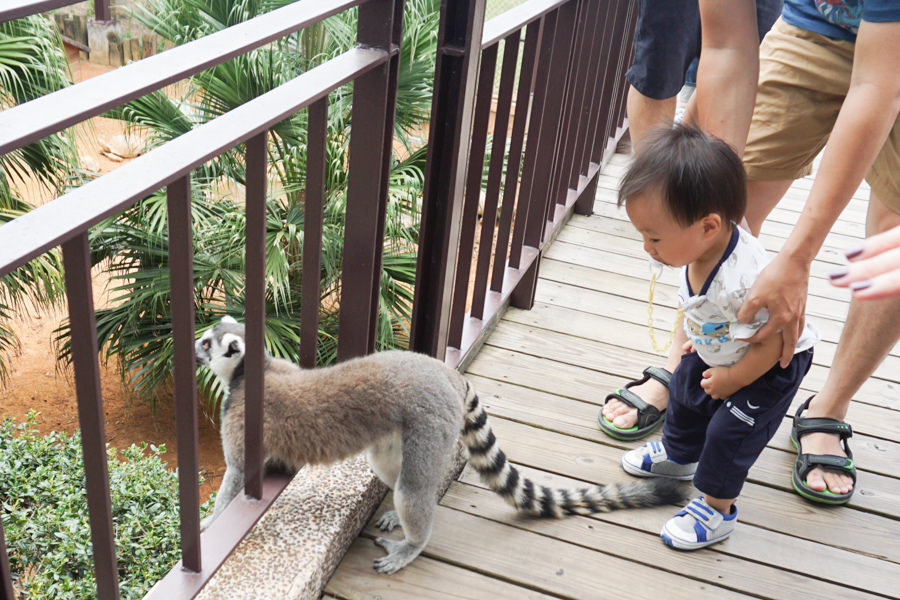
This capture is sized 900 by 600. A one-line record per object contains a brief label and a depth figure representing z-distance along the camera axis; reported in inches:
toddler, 70.6
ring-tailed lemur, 76.4
